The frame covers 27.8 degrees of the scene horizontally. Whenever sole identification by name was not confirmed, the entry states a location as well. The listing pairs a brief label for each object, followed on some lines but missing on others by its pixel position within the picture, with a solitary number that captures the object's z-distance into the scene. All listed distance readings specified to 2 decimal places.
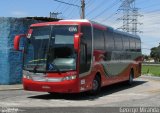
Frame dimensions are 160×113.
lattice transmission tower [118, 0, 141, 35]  53.38
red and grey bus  12.08
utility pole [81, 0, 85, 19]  25.55
